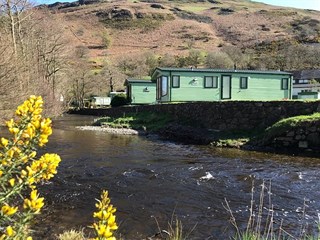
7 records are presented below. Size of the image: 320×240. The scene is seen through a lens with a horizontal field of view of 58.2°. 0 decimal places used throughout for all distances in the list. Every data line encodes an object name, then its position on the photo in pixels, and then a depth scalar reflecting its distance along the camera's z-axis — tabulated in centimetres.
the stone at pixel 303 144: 1182
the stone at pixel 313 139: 1163
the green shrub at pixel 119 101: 3461
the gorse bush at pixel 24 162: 155
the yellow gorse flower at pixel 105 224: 148
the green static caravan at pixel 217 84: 2266
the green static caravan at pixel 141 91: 3237
